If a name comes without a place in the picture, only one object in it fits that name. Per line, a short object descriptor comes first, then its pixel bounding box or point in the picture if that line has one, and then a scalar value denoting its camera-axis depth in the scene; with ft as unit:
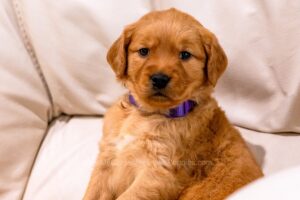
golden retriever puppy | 2.70
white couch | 3.14
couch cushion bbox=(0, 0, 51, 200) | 3.21
